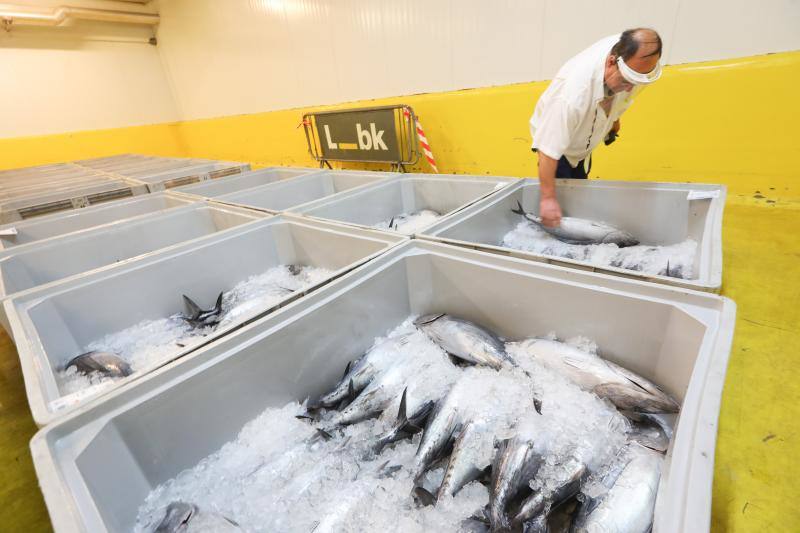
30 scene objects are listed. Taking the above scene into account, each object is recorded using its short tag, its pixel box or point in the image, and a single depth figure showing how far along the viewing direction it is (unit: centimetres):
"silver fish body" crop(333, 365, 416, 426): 110
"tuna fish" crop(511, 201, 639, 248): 178
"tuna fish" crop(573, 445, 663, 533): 71
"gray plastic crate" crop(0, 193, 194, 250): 218
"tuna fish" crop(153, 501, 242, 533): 80
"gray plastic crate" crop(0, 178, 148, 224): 246
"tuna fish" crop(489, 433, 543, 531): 80
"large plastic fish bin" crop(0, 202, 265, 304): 176
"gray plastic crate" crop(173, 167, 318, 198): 292
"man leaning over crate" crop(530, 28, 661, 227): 156
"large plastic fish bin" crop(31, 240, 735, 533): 62
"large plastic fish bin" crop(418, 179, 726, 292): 154
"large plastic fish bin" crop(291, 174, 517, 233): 219
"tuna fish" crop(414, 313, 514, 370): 118
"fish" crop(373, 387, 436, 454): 103
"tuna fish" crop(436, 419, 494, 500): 88
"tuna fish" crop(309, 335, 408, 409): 116
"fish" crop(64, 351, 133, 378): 129
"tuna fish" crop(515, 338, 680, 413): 94
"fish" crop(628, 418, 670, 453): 84
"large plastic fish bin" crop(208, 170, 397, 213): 268
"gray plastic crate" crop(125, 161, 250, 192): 308
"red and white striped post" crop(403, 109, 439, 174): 382
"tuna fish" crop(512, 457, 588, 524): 79
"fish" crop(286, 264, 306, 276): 191
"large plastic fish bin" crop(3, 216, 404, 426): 122
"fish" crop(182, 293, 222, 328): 161
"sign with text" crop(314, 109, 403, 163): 387
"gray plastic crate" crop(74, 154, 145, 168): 526
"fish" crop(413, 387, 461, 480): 95
